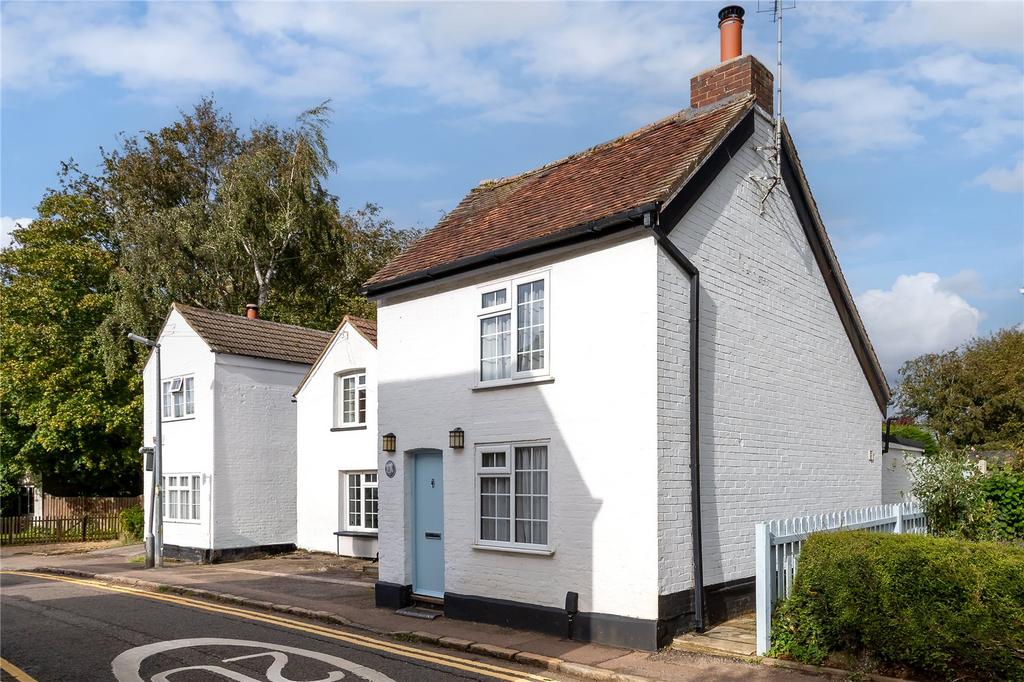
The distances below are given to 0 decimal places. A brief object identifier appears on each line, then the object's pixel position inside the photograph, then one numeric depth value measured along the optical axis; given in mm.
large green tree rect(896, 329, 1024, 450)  42062
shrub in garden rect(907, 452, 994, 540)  13453
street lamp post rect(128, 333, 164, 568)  21766
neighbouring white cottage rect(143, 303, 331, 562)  23250
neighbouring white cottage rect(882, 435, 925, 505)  17438
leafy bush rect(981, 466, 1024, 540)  15062
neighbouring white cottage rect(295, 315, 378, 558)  22156
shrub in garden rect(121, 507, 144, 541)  29719
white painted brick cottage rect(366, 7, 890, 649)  10750
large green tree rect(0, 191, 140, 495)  32688
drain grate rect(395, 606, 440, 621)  12969
